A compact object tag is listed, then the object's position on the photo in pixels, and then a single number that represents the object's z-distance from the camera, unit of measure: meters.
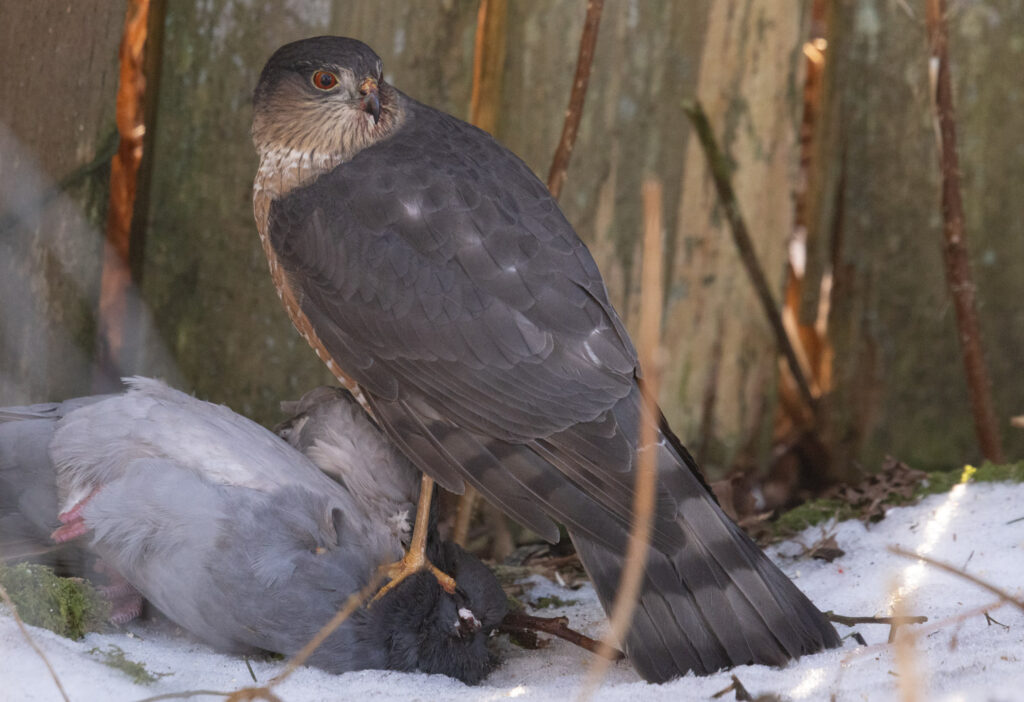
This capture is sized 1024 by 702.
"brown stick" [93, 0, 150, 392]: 6.48
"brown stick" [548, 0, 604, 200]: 6.62
